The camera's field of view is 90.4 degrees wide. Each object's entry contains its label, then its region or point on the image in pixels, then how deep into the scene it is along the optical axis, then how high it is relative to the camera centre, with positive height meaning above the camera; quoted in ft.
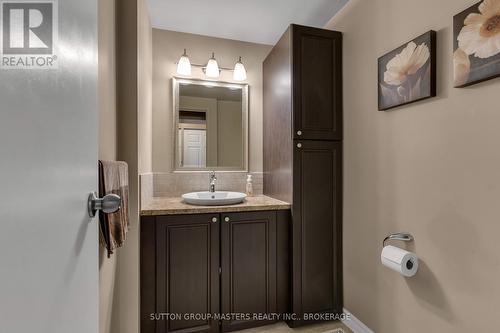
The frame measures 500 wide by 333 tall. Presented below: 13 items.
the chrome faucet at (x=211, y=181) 7.32 -0.49
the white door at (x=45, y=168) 1.15 -0.02
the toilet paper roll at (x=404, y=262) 4.19 -1.67
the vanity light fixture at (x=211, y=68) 7.28 +2.95
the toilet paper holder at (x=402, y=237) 4.43 -1.31
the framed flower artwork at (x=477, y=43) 3.17 +1.65
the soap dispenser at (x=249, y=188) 7.63 -0.72
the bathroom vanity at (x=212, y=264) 5.36 -2.27
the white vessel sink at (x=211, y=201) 5.78 -0.85
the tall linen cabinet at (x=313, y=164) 5.98 +0.02
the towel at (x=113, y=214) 3.27 -0.68
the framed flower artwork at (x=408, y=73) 4.02 +1.64
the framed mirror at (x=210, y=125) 7.61 +1.25
